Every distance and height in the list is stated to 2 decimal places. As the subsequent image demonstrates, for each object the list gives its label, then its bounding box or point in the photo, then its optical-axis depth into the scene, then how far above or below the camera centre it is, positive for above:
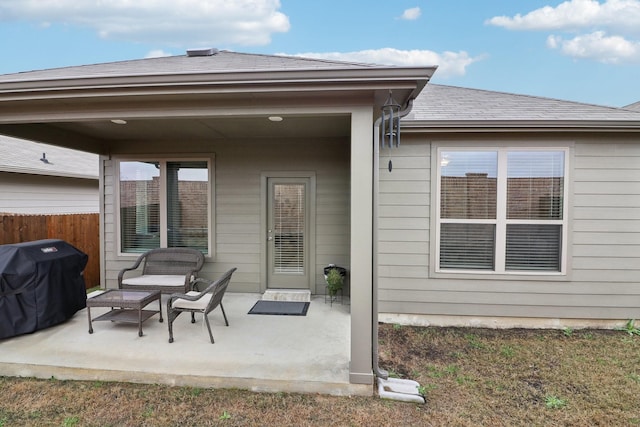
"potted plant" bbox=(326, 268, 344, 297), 4.79 -1.07
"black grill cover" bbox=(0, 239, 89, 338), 3.49 -0.92
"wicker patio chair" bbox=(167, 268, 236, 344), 3.52 -1.06
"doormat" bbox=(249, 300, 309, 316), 4.48 -1.41
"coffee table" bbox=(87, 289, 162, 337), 3.67 -1.09
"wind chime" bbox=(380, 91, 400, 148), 2.86 +0.86
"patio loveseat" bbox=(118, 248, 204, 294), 5.05 -0.90
